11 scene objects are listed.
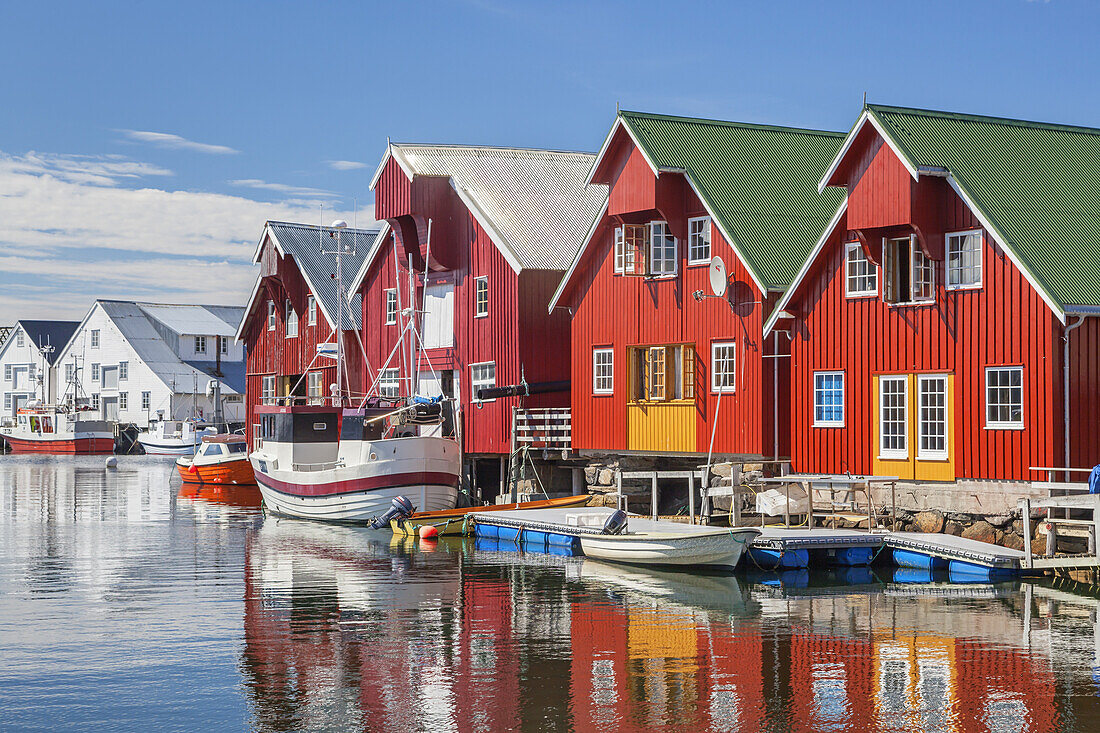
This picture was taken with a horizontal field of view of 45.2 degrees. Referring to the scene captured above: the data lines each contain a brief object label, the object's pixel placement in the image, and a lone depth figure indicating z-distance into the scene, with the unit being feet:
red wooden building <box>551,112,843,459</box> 111.65
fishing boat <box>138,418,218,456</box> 302.25
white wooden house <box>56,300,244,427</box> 335.47
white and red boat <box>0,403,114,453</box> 323.57
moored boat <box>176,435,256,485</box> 204.54
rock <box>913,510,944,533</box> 94.63
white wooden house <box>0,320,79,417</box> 381.60
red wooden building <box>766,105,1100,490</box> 90.07
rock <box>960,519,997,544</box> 91.15
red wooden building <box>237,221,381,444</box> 184.55
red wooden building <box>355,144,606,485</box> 139.74
